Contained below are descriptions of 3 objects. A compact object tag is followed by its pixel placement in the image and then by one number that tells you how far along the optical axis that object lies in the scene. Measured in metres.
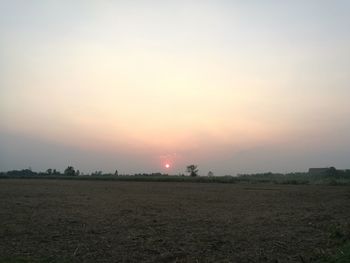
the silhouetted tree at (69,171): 132.34
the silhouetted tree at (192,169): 123.26
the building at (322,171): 93.44
